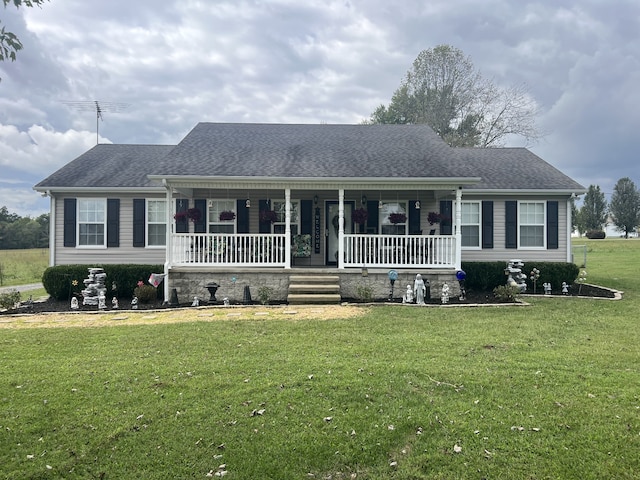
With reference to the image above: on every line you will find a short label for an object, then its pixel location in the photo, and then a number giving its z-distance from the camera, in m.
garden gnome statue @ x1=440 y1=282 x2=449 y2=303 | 9.31
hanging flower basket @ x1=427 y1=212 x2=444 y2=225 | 11.01
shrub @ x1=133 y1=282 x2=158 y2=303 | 9.70
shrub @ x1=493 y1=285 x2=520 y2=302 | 9.28
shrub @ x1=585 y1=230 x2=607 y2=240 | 50.81
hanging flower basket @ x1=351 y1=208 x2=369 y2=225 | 10.80
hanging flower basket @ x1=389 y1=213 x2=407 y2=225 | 11.09
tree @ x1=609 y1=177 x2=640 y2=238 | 60.50
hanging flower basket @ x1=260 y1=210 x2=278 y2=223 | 10.79
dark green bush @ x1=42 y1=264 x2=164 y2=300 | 10.55
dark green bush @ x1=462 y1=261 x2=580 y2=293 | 10.85
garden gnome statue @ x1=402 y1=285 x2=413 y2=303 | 9.28
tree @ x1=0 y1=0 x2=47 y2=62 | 2.85
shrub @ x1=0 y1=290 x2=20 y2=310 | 8.93
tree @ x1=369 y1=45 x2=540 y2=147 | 23.45
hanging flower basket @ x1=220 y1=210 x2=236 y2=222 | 11.15
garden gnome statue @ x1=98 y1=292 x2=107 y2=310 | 9.36
